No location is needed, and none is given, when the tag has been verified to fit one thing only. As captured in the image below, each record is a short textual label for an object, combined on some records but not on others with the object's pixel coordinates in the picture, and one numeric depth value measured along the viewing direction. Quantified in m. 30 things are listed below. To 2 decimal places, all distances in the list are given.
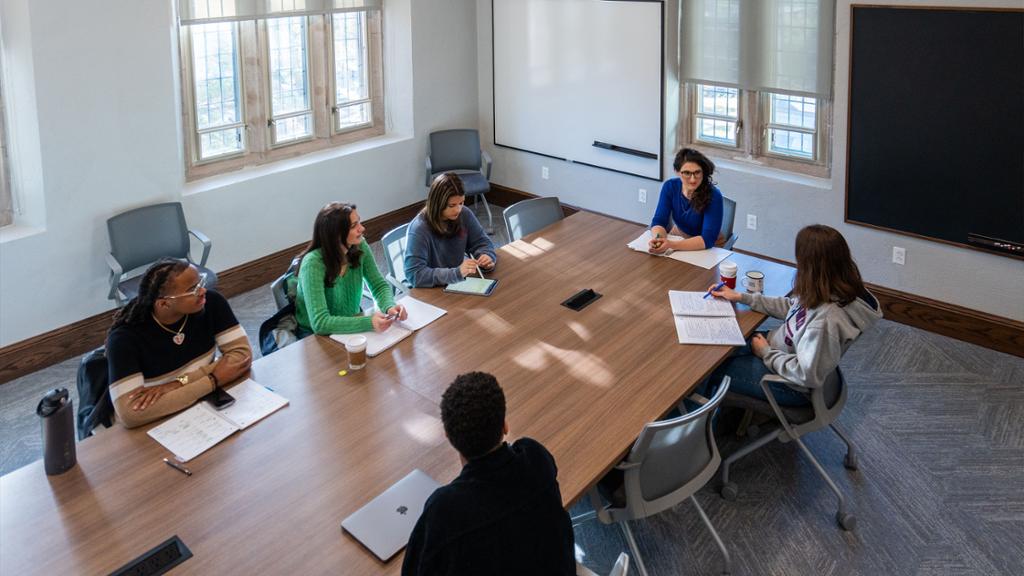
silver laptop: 2.63
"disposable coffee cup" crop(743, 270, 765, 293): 4.29
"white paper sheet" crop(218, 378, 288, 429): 3.25
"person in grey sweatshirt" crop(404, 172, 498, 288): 4.46
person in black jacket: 2.23
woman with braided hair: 3.22
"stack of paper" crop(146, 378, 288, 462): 3.10
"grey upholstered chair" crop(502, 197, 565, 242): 5.34
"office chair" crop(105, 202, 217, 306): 5.39
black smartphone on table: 3.32
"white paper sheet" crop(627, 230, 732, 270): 4.79
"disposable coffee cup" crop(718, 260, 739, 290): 4.37
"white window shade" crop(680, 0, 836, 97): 5.80
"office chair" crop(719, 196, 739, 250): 5.26
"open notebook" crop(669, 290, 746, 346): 3.94
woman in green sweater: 3.90
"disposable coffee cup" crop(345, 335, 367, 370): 3.60
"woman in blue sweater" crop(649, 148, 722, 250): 4.96
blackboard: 5.12
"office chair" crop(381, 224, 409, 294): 4.79
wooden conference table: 2.65
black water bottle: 2.88
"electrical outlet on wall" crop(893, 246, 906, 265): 5.81
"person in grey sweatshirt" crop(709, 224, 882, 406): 3.65
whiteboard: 6.79
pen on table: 2.96
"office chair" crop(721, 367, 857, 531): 3.87
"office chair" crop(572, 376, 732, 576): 3.14
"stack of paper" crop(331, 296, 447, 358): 3.81
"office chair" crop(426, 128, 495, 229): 7.65
